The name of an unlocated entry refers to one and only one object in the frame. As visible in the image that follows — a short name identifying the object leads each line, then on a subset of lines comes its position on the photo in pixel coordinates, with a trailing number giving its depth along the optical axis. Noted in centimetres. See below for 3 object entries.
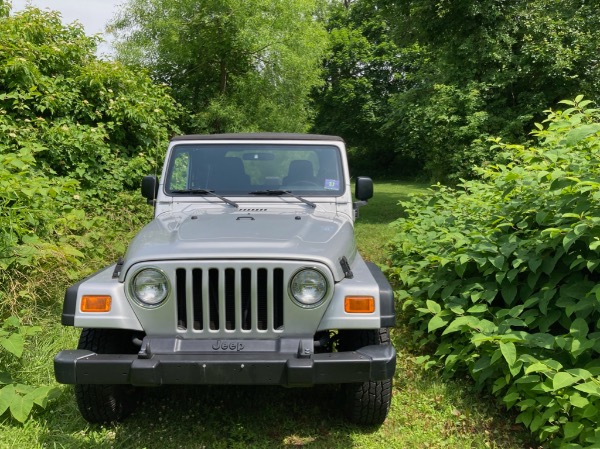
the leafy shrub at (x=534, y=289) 291
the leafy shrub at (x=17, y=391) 316
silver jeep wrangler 258
